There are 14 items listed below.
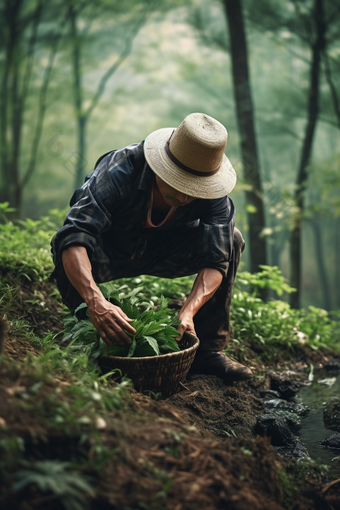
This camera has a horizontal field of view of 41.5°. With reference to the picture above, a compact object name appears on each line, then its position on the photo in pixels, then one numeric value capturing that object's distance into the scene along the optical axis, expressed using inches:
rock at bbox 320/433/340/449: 109.3
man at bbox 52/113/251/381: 107.8
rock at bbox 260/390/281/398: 141.5
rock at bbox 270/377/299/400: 144.6
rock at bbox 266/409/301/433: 121.6
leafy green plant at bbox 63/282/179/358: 102.8
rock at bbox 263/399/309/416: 131.5
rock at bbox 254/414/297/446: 108.0
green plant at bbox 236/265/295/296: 207.8
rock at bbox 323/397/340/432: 122.3
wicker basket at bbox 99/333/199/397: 97.7
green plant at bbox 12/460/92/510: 56.2
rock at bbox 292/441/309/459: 102.1
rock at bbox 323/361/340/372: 185.7
